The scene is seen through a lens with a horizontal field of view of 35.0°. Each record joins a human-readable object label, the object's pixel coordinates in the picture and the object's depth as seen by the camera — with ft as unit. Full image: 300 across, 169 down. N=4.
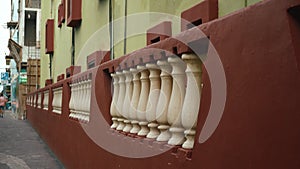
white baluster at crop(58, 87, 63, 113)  28.96
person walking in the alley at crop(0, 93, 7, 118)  89.71
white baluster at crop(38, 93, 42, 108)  47.29
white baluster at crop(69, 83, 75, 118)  22.83
